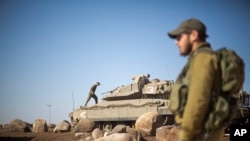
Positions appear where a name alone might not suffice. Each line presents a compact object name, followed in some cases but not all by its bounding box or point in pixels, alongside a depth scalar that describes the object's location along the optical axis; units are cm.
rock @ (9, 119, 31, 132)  2088
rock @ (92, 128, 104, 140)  1352
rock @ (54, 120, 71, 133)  1983
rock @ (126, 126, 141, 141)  1120
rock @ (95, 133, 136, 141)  964
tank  1662
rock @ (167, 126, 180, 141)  985
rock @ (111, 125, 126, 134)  1268
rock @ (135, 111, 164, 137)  1376
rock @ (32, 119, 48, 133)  2064
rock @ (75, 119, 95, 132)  1719
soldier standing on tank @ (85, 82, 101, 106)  2110
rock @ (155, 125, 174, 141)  1030
